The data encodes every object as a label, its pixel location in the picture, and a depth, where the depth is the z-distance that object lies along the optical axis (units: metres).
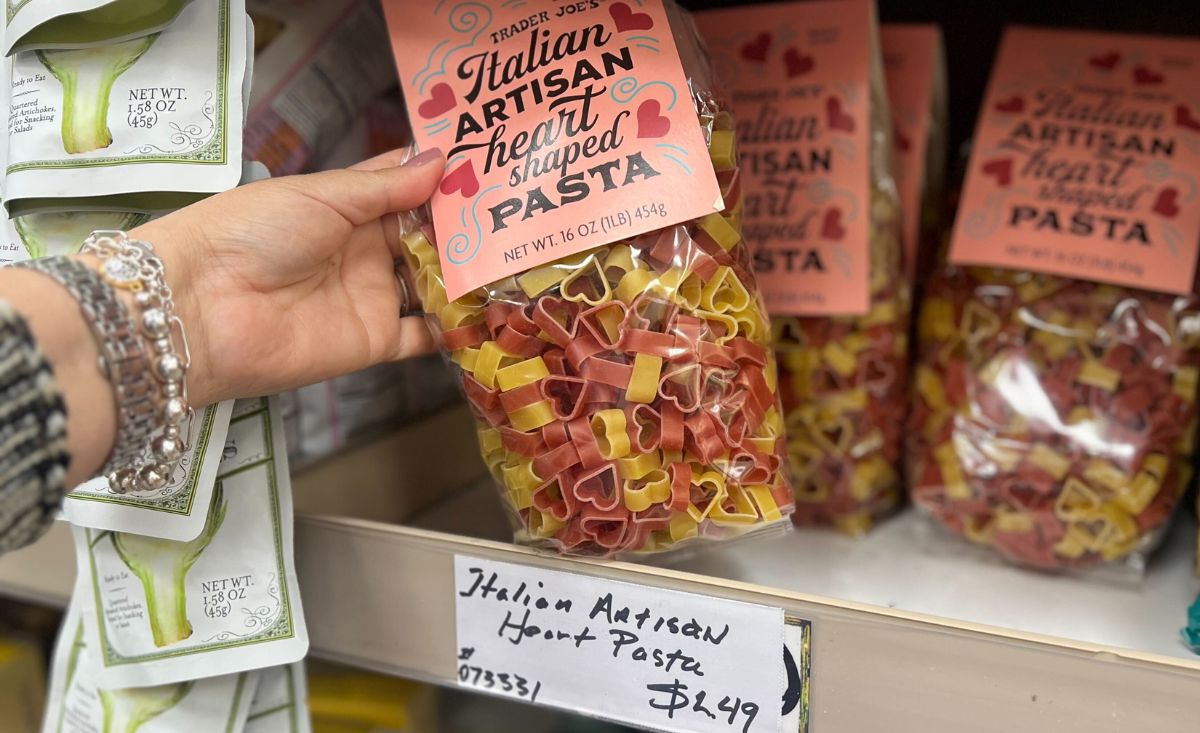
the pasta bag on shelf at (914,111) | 0.84
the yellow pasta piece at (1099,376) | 0.71
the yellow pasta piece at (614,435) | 0.56
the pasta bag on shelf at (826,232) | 0.76
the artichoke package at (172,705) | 0.68
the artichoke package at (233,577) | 0.64
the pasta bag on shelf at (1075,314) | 0.71
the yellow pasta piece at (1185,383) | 0.72
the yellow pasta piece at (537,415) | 0.57
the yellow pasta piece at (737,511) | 0.58
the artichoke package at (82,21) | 0.58
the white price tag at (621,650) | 0.55
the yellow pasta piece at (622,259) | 0.57
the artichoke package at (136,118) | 0.59
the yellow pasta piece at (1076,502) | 0.70
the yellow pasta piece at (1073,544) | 0.70
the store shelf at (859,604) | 0.48
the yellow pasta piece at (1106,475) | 0.70
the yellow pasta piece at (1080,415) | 0.72
